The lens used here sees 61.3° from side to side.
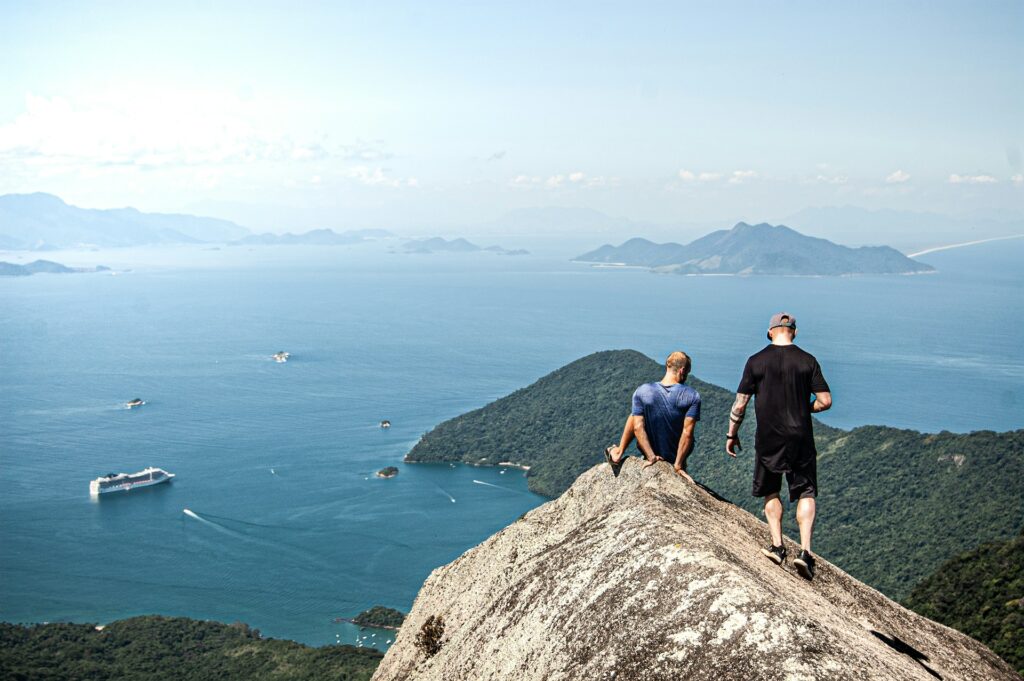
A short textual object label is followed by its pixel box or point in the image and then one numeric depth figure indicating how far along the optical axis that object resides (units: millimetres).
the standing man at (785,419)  7227
